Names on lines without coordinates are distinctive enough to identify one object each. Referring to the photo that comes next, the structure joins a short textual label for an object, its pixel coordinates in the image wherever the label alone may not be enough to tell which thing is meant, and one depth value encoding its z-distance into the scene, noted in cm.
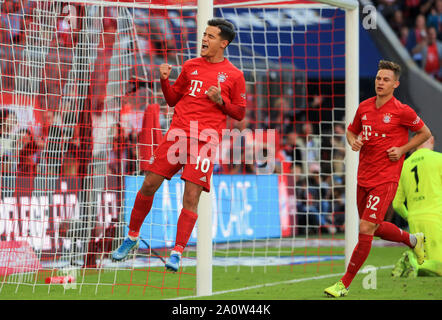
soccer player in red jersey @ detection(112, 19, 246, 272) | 1330
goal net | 1919
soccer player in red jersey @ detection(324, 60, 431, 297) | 1524
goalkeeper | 1987
